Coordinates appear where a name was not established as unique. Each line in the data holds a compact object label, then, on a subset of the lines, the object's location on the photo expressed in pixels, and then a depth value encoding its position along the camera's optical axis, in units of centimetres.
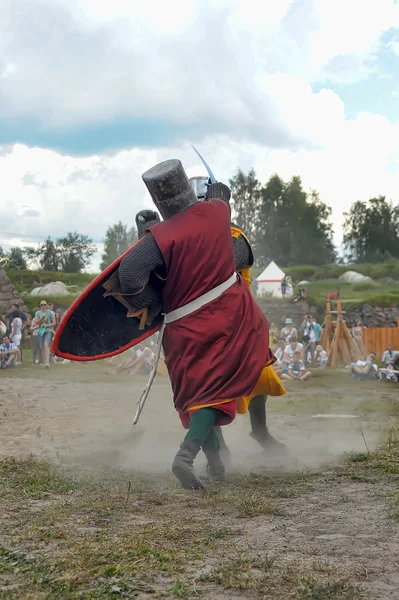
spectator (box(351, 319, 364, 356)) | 1566
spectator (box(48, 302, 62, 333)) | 1506
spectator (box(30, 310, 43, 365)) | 1470
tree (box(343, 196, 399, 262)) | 6156
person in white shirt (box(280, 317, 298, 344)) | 1484
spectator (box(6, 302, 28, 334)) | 1635
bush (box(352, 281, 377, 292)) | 3534
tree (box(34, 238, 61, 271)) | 5559
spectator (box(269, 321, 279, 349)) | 1613
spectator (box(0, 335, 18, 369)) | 1420
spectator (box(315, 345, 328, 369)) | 1511
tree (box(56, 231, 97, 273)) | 5688
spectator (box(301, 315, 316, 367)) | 1584
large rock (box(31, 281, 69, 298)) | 2889
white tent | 3291
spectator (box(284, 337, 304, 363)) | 1329
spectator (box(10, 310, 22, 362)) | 1503
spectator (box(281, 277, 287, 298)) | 2889
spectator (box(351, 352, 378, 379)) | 1301
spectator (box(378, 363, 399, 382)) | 1252
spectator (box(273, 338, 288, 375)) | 1323
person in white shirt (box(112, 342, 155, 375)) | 1312
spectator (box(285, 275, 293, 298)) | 2880
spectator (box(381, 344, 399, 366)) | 1353
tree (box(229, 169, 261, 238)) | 6525
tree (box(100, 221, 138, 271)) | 5826
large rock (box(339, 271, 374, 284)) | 4003
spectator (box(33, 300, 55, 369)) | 1447
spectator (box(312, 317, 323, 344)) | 1597
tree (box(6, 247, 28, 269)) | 5266
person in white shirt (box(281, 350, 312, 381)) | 1291
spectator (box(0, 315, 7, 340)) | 1548
